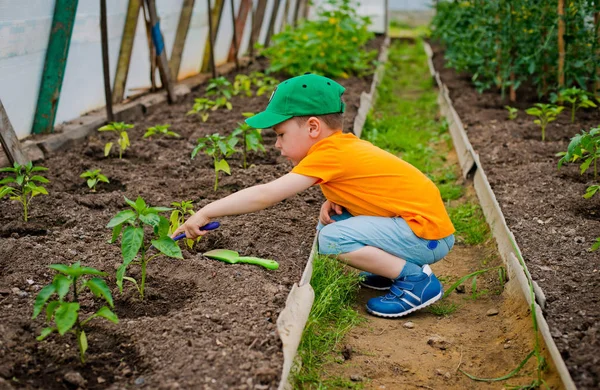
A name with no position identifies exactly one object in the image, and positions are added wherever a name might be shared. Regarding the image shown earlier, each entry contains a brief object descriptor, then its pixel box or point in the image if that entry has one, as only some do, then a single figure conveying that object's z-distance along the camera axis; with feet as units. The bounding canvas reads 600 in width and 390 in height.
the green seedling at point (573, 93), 17.29
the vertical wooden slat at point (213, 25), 28.68
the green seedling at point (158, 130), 16.30
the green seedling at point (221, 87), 20.41
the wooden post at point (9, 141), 13.57
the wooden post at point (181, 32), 25.04
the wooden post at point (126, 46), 20.64
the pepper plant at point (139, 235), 8.55
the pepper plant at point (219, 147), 13.44
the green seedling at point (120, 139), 15.52
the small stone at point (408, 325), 10.46
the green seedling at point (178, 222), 10.85
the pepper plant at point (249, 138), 14.42
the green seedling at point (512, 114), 19.34
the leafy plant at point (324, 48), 26.45
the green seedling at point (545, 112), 16.72
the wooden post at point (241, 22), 32.71
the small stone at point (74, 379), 7.38
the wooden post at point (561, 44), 19.79
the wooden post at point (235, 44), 28.48
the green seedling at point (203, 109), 18.55
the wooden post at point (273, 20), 38.99
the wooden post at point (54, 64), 16.61
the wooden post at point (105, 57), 16.90
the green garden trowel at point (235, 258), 10.33
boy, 10.09
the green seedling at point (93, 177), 13.34
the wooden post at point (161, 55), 20.89
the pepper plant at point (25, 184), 11.41
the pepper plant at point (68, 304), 7.32
